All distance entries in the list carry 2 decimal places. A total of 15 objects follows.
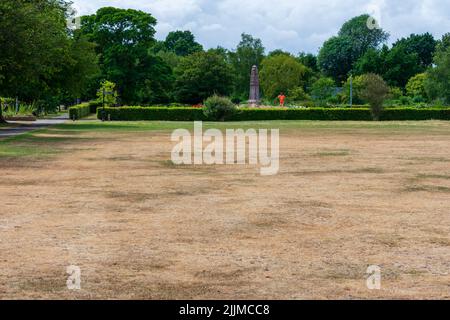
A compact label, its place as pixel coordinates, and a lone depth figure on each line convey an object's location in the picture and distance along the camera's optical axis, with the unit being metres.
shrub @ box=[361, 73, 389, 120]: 64.25
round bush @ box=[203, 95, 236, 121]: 63.69
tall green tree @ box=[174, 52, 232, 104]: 90.44
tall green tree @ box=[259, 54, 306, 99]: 98.38
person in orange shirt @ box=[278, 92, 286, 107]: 82.56
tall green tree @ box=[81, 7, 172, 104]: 84.56
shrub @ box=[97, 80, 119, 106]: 74.38
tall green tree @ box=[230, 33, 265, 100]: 116.25
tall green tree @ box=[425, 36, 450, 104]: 83.62
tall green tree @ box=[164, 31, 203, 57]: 147.50
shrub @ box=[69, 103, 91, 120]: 64.81
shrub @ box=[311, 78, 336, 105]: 85.94
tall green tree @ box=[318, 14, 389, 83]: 127.06
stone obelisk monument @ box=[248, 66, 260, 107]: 84.56
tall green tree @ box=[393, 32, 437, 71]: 120.95
